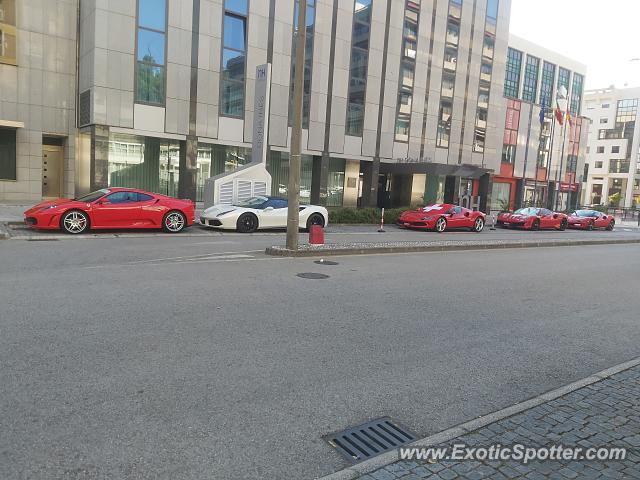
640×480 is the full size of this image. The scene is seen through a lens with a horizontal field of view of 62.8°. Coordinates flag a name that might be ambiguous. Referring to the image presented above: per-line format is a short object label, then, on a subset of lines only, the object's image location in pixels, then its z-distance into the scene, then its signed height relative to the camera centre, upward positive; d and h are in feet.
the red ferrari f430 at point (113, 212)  46.24 -3.94
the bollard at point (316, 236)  44.63 -4.47
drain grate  11.46 -5.78
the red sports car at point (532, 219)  95.35 -4.03
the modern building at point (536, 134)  164.45 +21.40
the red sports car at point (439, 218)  75.77 -3.94
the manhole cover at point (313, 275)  31.81 -5.70
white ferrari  57.06 -3.98
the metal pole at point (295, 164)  41.63 +1.39
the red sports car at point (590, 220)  109.91 -4.01
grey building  78.33 +14.35
